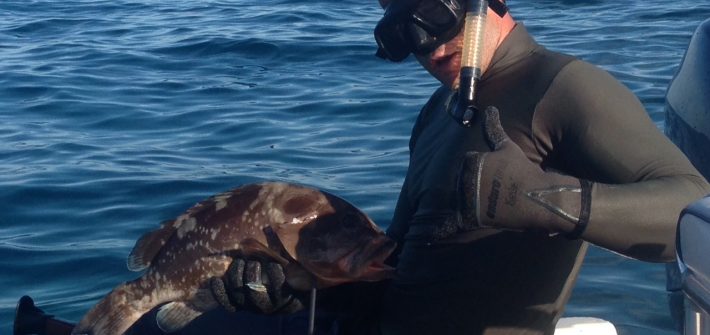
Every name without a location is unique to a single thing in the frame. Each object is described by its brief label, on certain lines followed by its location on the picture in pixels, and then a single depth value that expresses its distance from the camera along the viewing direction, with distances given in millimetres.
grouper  2969
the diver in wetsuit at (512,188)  2400
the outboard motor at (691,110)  3898
